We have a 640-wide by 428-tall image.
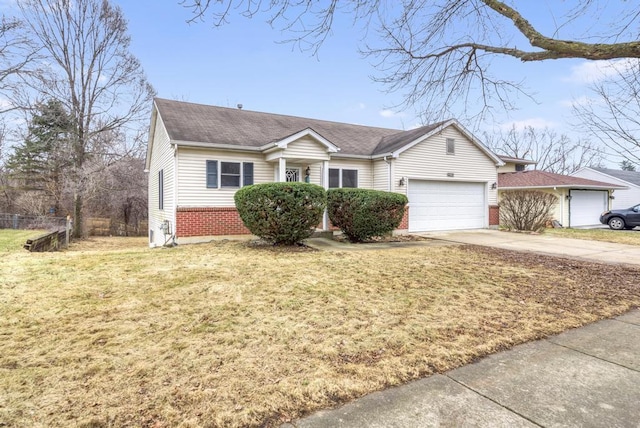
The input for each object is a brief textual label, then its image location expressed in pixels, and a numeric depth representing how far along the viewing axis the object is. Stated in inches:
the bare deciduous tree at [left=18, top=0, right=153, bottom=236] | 718.5
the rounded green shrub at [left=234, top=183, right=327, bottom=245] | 346.9
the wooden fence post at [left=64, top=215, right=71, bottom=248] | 576.8
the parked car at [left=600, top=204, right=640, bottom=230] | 724.7
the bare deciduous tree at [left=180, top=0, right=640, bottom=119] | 209.8
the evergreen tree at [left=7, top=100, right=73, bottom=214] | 769.6
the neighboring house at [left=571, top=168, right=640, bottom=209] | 1051.3
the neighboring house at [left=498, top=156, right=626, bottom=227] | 775.1
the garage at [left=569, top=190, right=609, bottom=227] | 792.9
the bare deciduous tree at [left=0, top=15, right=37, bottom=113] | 470.6
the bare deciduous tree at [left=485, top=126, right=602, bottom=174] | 1531.7
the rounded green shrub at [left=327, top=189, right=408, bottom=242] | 399.5
